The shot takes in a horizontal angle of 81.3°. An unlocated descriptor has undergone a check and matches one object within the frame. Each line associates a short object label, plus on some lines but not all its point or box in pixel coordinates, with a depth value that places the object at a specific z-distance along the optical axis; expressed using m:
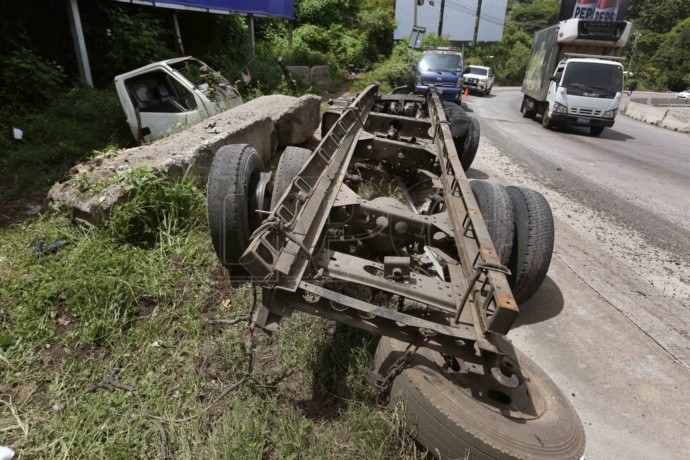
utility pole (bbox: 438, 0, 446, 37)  46.80
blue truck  14.55
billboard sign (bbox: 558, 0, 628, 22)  16.50
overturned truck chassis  2.00
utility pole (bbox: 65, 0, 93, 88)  8.61
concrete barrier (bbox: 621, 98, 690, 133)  16.14
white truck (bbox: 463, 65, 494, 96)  25.00
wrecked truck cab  6.37
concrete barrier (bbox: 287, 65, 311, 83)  16.55
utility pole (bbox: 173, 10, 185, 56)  11.74
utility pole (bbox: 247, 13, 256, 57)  15.44
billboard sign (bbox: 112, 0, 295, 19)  10.64
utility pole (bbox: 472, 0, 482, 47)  49.51
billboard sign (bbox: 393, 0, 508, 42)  46.44
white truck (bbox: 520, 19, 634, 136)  11.73
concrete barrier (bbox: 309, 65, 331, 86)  17.61
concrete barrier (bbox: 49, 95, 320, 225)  3.64
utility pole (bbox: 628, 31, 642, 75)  47.03
